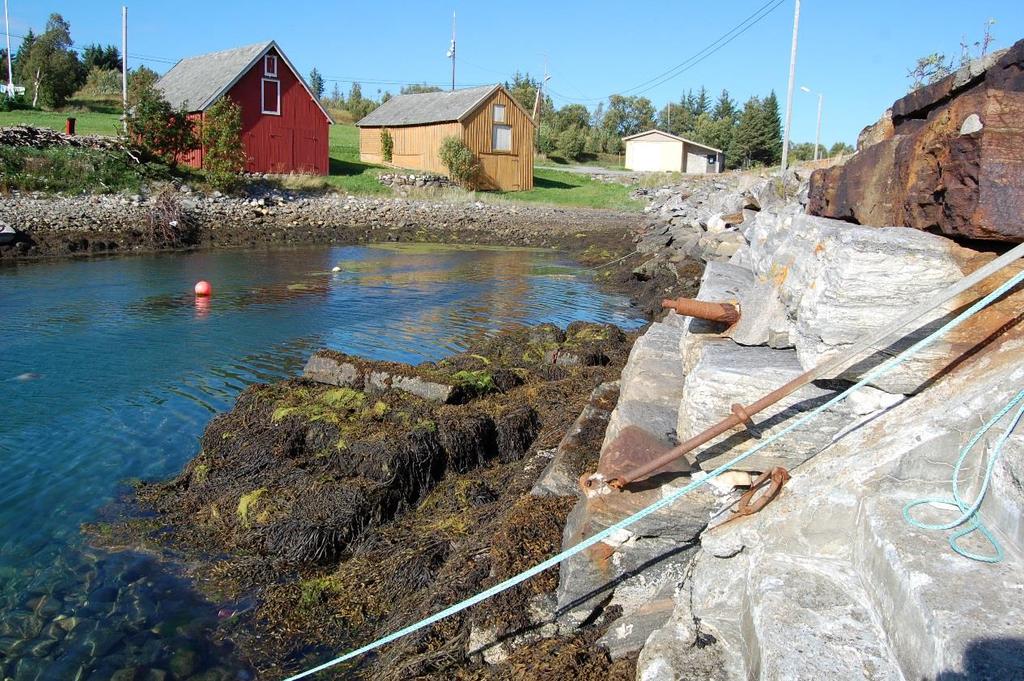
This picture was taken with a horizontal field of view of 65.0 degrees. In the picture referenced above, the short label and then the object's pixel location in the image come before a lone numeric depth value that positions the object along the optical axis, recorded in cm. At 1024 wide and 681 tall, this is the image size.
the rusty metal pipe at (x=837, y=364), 342
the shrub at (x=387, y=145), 5366
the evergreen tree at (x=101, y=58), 7381
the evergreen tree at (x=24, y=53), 6462
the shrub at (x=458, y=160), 4766
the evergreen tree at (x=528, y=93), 8738
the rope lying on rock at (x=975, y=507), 283
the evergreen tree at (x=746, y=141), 7206
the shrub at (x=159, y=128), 3481
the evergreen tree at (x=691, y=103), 11140
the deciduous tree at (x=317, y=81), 11462
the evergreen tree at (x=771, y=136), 7169
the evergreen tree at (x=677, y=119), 9968
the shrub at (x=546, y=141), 7650
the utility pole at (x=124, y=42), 4313
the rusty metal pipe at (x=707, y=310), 518
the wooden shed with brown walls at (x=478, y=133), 4934
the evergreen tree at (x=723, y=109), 9488
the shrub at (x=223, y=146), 3541
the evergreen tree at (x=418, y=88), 10931
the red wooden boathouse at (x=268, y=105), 4075
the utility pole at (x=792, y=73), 3281
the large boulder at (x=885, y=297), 370
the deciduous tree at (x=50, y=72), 5284
